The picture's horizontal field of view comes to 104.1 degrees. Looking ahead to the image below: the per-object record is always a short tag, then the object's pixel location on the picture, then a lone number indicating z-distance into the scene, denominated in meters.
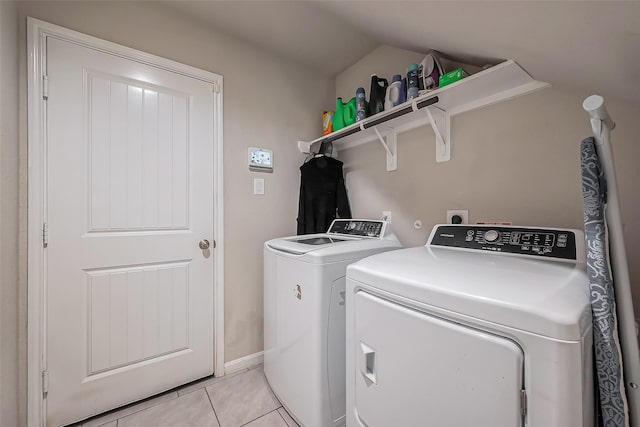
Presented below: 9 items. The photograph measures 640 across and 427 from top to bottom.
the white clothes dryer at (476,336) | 0.51
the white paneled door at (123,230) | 1.36
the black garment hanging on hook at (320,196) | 2.15
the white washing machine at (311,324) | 1.21
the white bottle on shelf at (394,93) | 1.61
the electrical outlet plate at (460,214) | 1.44
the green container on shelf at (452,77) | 1.26
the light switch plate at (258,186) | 2.01
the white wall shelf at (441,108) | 1.17
